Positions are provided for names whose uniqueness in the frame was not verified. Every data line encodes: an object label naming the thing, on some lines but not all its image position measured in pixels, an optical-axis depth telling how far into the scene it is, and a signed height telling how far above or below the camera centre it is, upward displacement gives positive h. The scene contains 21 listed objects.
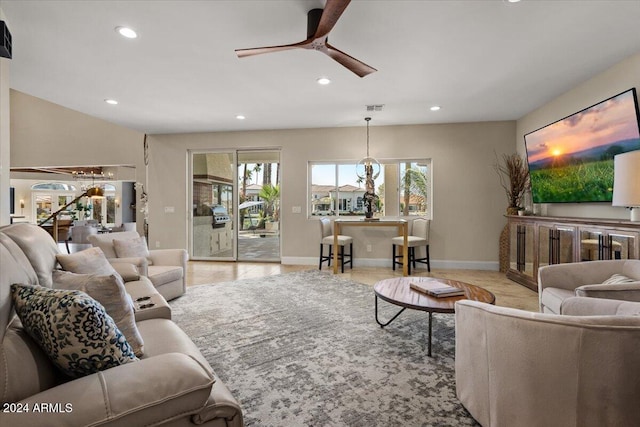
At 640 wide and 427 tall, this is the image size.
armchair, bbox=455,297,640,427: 1.15 -0.64
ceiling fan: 1.92 +1.31
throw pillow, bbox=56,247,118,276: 1.96 -0.35
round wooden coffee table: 2.19 -0.69
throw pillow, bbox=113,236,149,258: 3.39 -0.42
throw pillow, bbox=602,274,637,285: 2.06 -0.49
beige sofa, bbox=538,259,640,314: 2.29 -0.54
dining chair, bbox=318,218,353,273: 5.26 -0.55
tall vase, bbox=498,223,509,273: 5.16 -0.69
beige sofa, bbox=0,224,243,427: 0.87 -0.56
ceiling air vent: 4.56 +1.57
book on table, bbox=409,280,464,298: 2.42 -0.66
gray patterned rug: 1.67 -1.09
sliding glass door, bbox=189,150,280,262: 6.24 +0.27
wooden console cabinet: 2.68 -0.35
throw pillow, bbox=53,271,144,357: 1.39 -0.42
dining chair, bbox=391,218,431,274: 5.10 -0.53
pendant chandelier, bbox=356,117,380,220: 5.41 +0.60
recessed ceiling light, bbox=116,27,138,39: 2.60 +1.56
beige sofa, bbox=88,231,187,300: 3.24 -0.60
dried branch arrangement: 4.83 +0.48
